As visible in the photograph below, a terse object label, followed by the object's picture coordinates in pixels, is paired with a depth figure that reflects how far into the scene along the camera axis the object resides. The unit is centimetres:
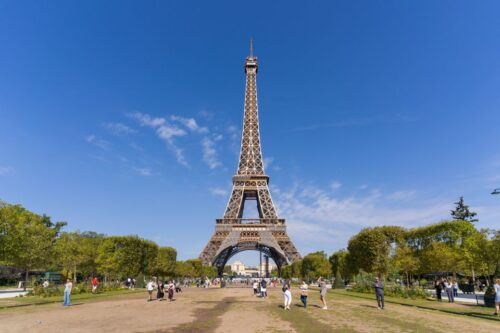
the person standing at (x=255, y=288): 4094
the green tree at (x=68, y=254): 6128
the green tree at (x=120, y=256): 5128
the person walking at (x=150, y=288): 3237
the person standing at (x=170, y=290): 3148
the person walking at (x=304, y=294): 2594
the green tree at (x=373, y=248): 4631
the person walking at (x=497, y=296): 2089
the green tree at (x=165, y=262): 6873
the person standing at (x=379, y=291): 2414
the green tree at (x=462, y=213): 8869
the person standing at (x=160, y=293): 3359
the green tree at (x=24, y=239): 3987
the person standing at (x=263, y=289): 3594
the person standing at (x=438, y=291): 3198
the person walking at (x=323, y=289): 2556
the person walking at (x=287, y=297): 2445
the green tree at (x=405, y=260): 5097
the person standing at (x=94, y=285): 4019
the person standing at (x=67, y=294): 2620
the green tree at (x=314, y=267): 7781
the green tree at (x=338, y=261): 6944
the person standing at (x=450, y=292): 3142
